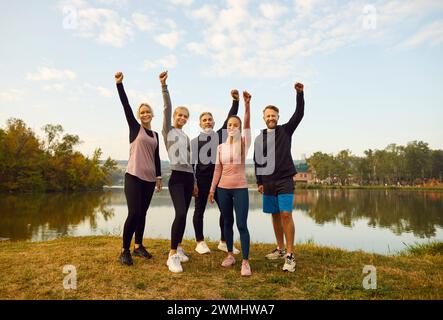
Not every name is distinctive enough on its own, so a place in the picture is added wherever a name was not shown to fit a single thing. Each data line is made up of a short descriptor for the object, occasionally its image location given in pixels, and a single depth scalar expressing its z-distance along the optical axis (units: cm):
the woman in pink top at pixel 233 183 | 465
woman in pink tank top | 479
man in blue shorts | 496
